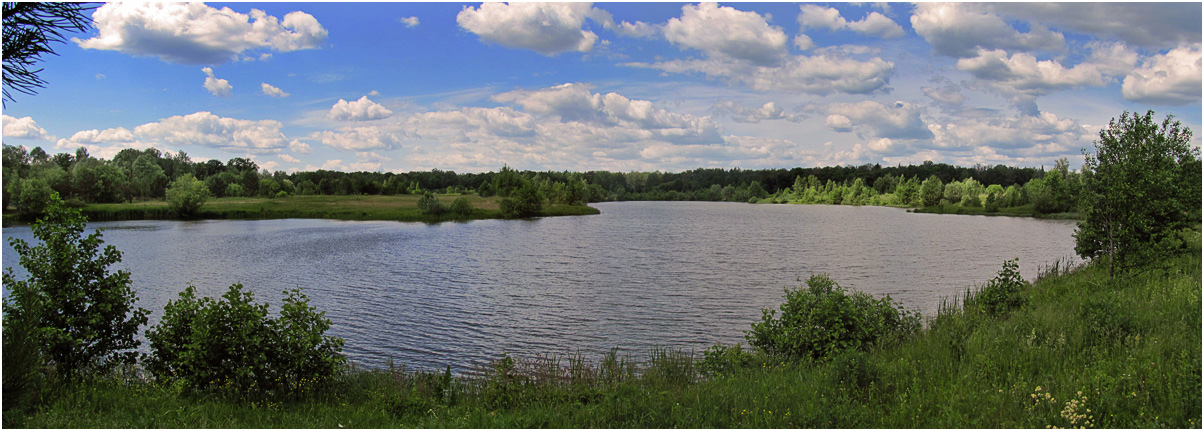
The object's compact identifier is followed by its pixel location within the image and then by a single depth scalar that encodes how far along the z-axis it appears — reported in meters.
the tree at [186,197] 92.25
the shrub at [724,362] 12.96
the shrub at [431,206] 96.00
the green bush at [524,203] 101.23
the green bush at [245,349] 10.48
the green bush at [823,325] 13.02
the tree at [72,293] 10.60
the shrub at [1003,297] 16.12
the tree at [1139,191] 18.38
